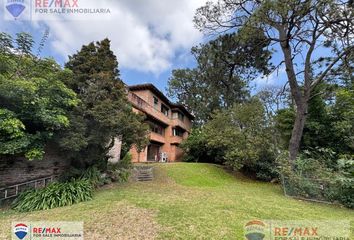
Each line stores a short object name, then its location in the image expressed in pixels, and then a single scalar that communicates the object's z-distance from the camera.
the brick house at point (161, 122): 21.34
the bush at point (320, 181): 8.63
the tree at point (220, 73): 15.50
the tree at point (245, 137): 15.16
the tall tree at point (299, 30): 10.79
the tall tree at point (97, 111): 8.94
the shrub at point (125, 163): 12.52
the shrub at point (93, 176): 9.78
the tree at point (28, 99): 6.64
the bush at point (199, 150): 20.87
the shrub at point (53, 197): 7.16
